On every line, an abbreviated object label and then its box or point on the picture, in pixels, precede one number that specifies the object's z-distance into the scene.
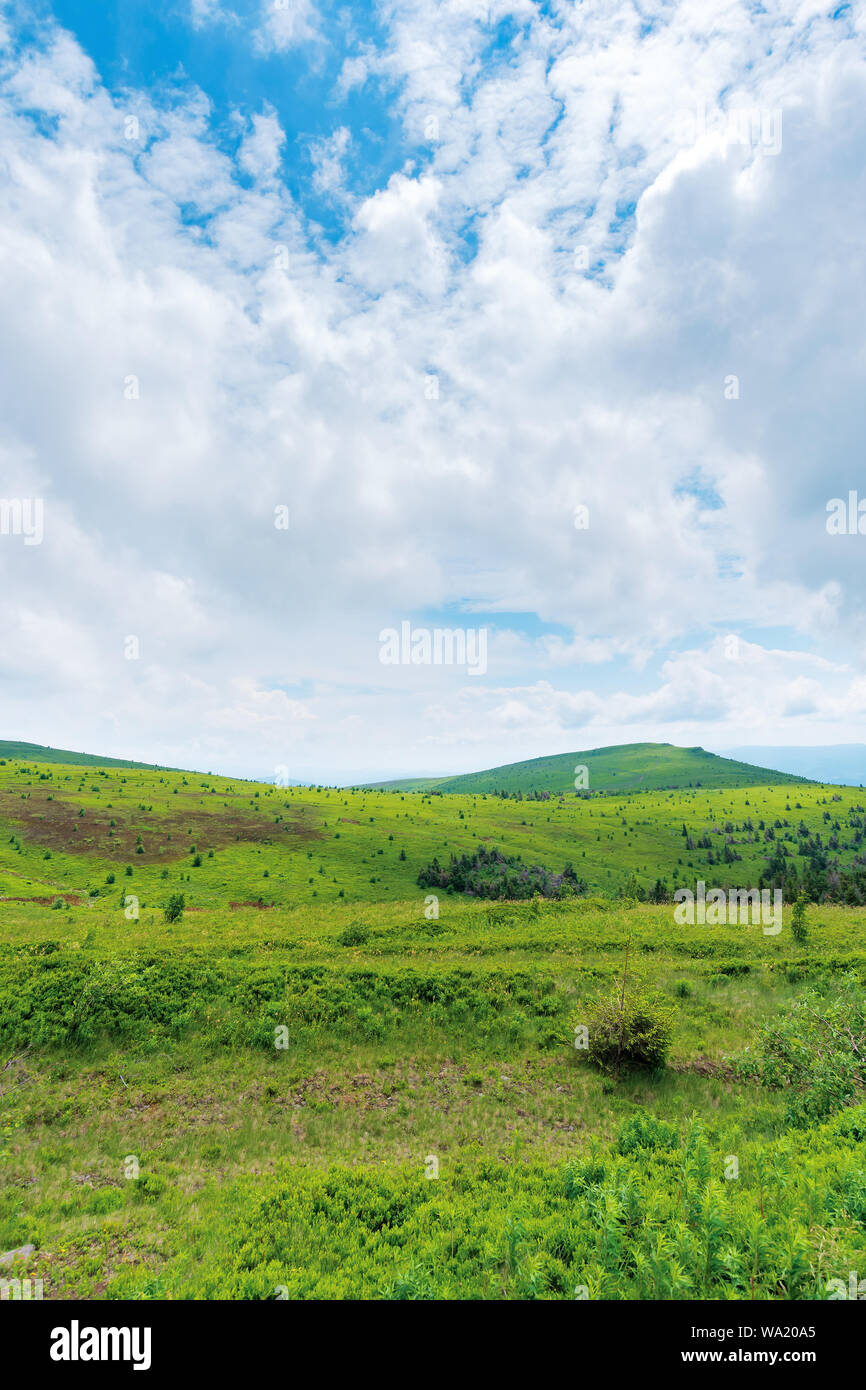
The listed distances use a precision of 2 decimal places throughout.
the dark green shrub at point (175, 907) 39.59
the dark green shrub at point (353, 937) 32.75
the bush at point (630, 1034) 19.66
